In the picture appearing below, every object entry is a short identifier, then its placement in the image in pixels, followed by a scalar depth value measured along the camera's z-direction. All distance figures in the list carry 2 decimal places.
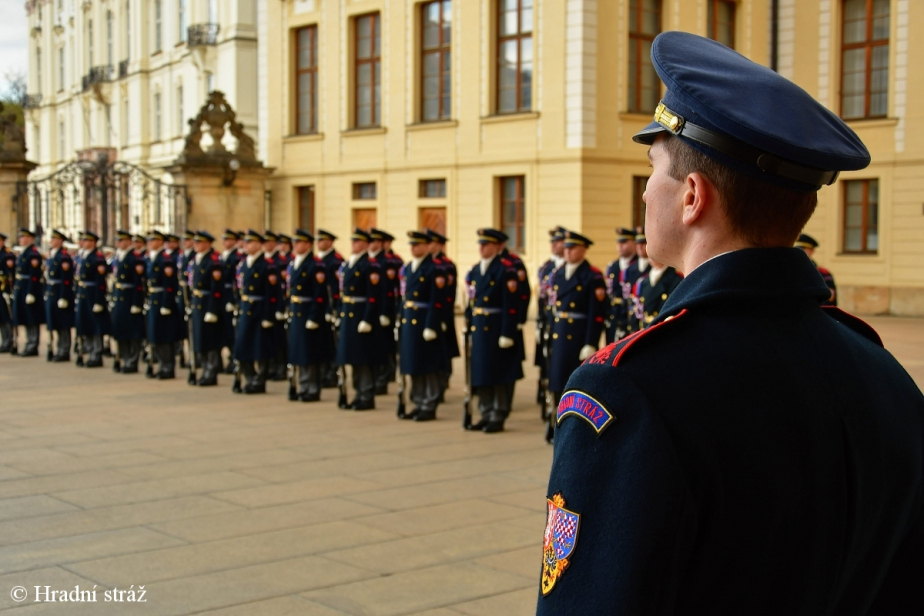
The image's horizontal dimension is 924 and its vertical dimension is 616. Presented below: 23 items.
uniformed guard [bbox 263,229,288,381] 14.04
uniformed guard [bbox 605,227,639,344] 12.00
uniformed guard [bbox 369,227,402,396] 12.86
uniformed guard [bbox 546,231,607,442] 10.36
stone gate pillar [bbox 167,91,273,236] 25.22
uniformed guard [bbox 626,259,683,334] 10.02
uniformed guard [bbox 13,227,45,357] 18.14
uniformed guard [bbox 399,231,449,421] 11.74
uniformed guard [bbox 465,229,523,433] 11.05
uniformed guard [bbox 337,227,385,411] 12.56
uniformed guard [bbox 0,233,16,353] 18.69
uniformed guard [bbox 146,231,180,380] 15.30
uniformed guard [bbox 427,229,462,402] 11.98
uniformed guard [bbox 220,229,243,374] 14.92
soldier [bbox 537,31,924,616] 1.56
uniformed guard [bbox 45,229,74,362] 17.48
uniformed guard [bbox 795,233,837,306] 10.85
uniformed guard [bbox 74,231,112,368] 16.66
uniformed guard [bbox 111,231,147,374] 15.96
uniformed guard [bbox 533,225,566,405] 12.21
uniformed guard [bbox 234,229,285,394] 13.80
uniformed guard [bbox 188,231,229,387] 14.66
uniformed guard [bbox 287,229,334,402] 13.16
